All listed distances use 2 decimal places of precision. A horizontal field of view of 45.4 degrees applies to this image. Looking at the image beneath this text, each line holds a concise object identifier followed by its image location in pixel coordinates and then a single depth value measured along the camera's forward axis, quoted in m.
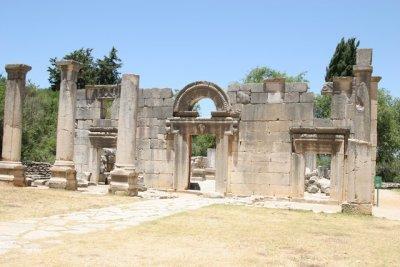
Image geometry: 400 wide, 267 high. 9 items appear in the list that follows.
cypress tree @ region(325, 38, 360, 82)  43.78
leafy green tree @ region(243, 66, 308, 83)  57.25
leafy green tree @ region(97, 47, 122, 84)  46.28
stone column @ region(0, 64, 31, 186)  15.89
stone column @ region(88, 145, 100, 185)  22.09
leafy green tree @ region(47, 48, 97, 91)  45.53
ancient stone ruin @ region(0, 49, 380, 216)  15.94
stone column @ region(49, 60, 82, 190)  16.06
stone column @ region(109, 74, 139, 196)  15.64
